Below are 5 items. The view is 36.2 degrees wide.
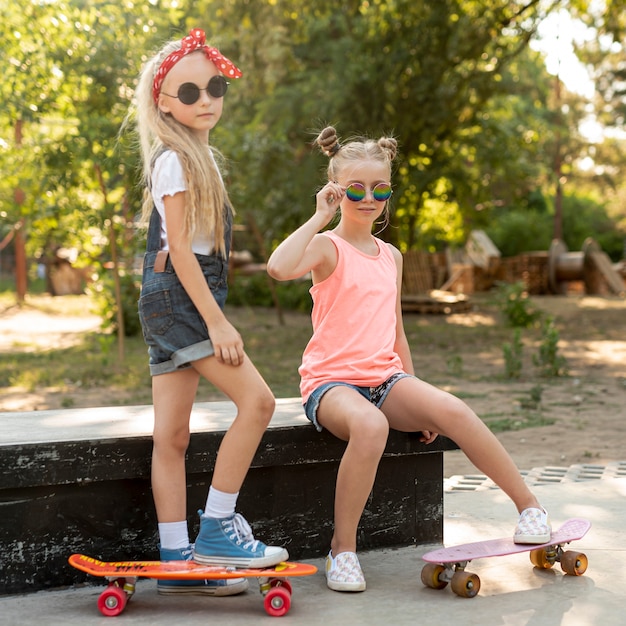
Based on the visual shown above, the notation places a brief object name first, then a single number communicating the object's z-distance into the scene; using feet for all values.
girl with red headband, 9.73
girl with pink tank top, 10.45
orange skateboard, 9.49
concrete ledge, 9.93
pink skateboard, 10.19
